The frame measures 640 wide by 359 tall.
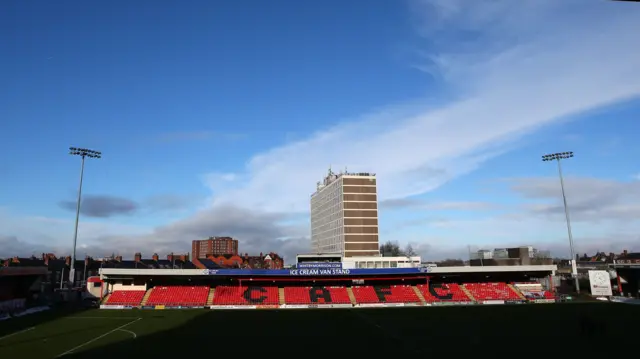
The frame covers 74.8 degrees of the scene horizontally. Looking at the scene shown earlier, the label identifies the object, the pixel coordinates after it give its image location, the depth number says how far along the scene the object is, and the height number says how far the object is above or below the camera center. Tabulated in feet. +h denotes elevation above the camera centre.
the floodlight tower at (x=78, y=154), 261.34 +71.06
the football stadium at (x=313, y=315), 137.80 -27.02
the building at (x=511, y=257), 363.56 +0.69
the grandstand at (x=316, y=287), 270.67 -18.03
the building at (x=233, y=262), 464.65 +0.09
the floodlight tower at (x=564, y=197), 304.34 +46.10
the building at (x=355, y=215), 533.55 +57.34
